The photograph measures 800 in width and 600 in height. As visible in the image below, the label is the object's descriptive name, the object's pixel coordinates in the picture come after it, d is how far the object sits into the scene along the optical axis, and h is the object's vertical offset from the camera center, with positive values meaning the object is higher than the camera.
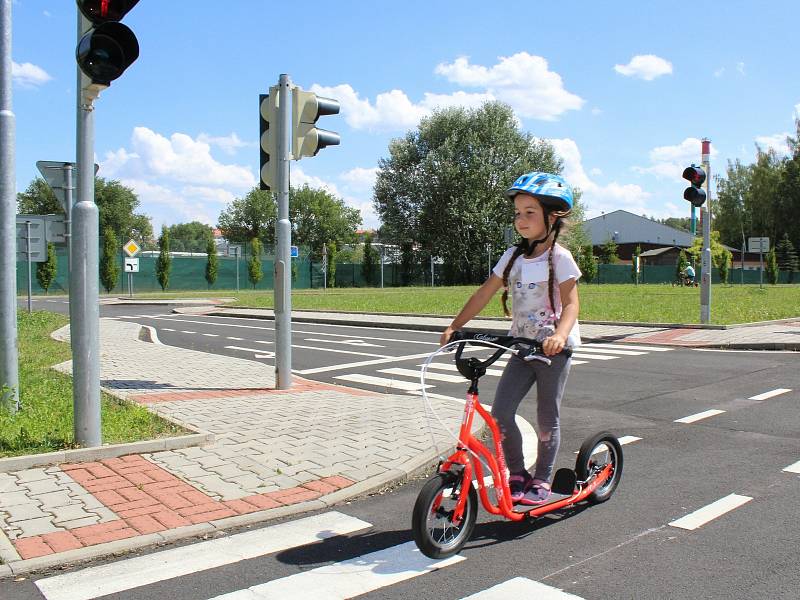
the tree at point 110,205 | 78.31 +8.84
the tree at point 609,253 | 74.31 +2.89
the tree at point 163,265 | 51.04 +1.26
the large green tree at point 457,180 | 53.88 +7.84
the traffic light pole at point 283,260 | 8.13 +0.26
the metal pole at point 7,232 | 6.54 +0.47
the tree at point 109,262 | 48.44 +1.42
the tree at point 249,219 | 102.15 +9.24
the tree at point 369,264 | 62.75 +1.54
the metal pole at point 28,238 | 17.31 +1.10
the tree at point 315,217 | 100.38 +9.12
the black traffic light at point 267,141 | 8.20 +1.62
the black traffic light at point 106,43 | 4.87 +1.65
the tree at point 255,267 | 55.74 +1.18
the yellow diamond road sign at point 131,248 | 37.88 +1.84
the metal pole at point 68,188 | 8.05 +1.08
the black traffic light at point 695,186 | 15.55 +2.07
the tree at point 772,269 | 63.03 +0.96
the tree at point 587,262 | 62.44 +1.65
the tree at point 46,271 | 45.47 +0.77
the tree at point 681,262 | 57.12 +1.51
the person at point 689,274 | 45.22 +0.39
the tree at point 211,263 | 53.84 +1.46
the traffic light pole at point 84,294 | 5.25 -0.08
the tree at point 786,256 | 69.31 +2.35
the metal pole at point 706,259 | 16.23 +0.49
